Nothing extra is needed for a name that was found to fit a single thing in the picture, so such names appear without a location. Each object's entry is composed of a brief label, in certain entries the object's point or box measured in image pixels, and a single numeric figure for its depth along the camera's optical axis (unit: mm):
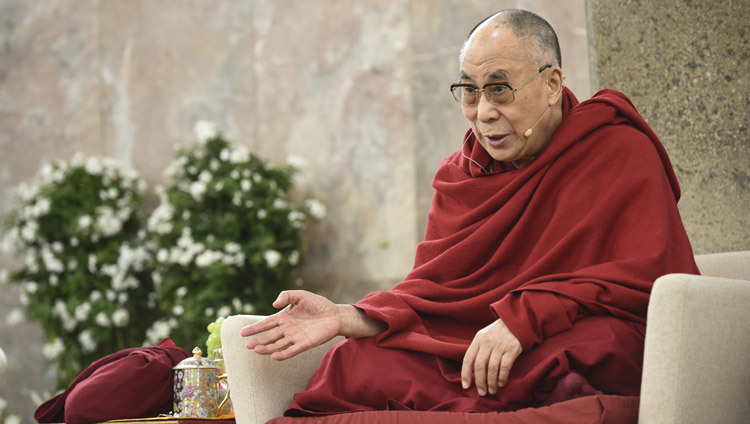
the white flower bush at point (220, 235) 5086
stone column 3121
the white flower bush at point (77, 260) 5383
